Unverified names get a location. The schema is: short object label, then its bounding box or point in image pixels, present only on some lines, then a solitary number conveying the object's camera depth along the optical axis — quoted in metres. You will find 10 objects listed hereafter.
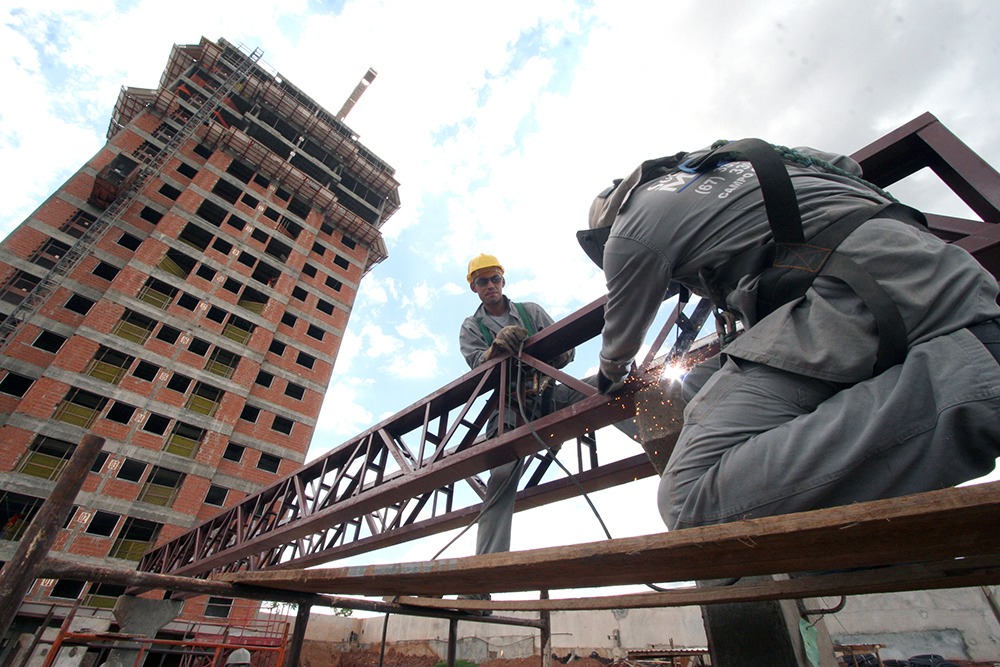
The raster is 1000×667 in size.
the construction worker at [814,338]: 1.06
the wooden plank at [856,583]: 1.46
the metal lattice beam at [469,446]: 2.27
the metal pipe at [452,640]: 4.50
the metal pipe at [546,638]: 4.46
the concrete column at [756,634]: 2.66
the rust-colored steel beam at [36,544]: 2.63
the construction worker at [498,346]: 4.16
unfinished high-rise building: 18.97
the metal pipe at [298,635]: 3.42
